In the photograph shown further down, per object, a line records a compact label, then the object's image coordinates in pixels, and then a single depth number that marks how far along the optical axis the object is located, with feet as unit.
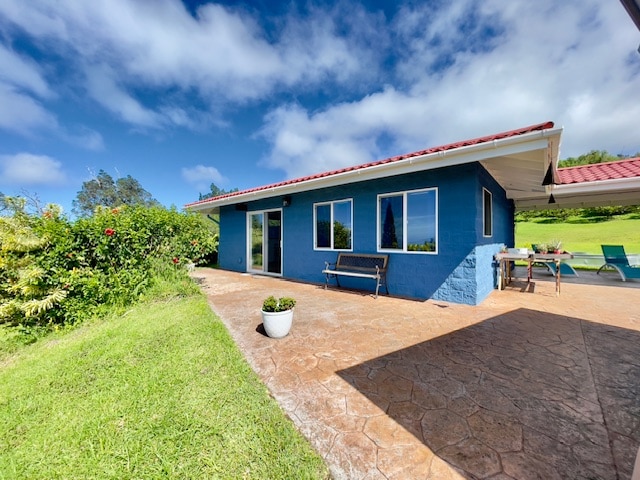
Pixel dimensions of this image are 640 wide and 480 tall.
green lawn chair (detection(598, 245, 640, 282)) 25.77
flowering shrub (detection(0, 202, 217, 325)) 13.96
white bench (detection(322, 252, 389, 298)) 20.30
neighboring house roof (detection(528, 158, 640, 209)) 19.77
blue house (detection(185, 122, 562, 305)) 15.57
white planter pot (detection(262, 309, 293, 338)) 11.60
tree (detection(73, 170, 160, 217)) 166.91
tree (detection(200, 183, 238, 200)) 230.27
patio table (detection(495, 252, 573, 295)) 19.40
